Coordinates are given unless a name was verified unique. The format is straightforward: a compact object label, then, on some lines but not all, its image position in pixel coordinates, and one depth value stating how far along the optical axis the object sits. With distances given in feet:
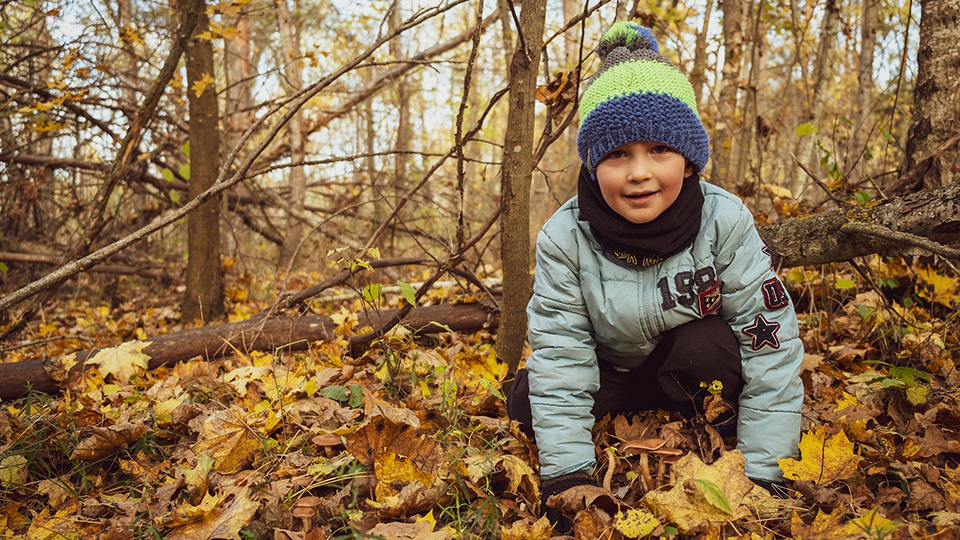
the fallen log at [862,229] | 6.02
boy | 5.52
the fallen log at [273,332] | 9.82
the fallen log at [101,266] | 15.84
